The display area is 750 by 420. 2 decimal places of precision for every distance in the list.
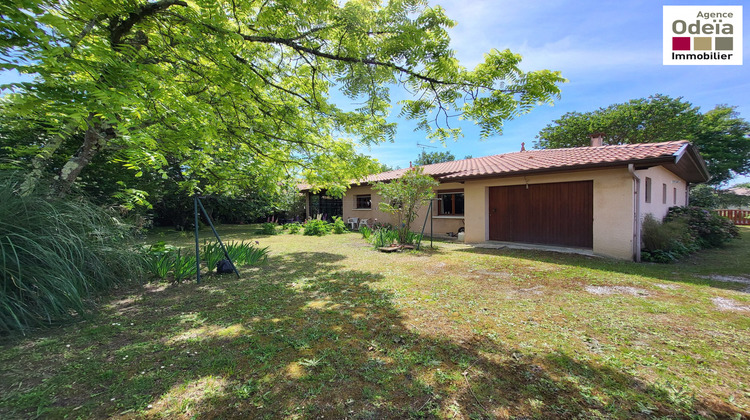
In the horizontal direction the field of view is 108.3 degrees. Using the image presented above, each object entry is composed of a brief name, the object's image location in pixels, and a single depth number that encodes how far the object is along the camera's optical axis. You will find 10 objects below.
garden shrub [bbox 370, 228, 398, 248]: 9.22
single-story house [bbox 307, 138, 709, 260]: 7.19
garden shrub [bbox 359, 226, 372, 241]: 10.83
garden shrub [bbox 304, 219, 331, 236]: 13.66
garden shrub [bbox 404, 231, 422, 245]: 9.34
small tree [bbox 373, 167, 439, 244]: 8.82
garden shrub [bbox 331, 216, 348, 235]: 14.31
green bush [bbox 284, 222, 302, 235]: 14.93
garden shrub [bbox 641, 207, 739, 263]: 7.40
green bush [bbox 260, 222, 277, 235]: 14.80
